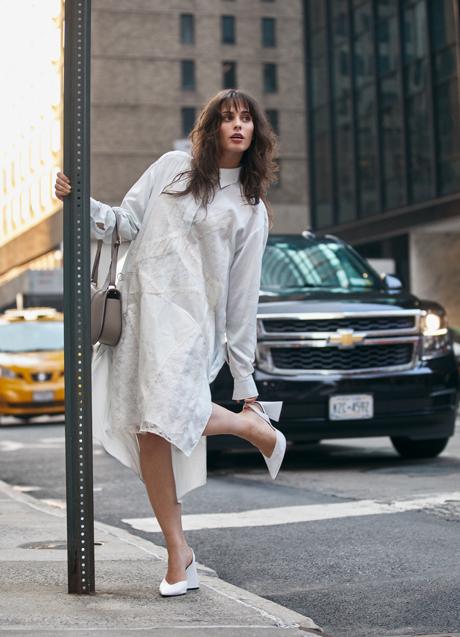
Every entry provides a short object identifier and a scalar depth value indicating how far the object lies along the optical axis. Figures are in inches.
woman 186.4
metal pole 179.9
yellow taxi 757.3
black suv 392.2
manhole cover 232.1
